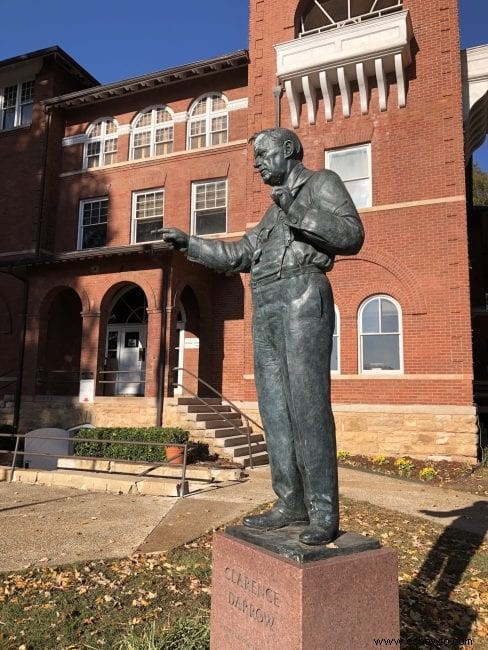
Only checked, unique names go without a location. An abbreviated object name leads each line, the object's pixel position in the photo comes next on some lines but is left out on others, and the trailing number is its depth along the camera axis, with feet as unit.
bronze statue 9.63
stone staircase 41.60
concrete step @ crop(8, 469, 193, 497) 29.30
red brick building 43.96
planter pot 37.14
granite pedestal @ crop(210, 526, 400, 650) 8.20
